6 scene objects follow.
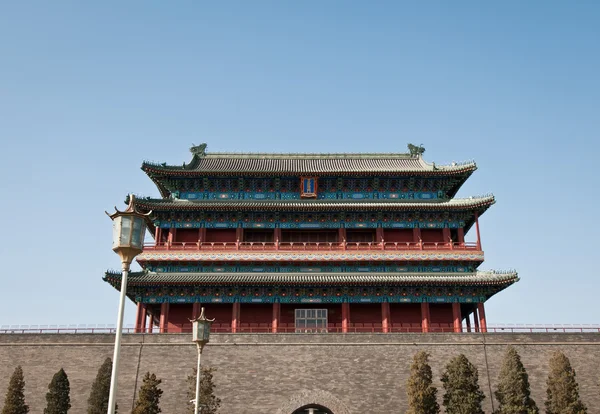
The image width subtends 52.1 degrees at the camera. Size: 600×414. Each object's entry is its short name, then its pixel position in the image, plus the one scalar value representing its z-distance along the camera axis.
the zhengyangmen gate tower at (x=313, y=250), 32.72
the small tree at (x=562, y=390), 25.14
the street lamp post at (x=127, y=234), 11.01
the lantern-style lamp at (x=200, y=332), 18.95
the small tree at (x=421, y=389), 25.08
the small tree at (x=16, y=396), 26.17
